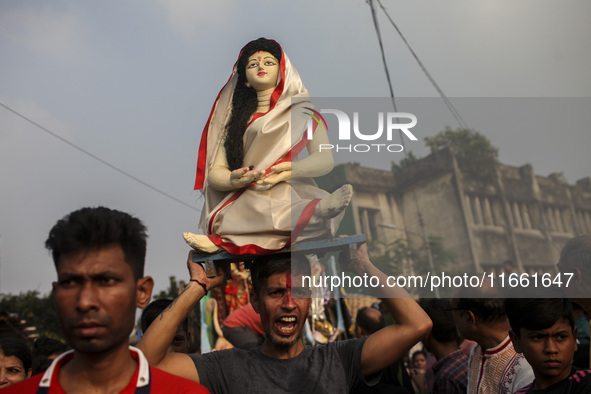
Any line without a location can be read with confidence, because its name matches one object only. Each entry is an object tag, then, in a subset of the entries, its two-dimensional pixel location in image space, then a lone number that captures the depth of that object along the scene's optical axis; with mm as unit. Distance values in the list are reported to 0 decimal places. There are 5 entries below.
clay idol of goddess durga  2830
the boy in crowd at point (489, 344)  3066
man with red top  1749
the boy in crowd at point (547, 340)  2510
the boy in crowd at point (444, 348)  3752
